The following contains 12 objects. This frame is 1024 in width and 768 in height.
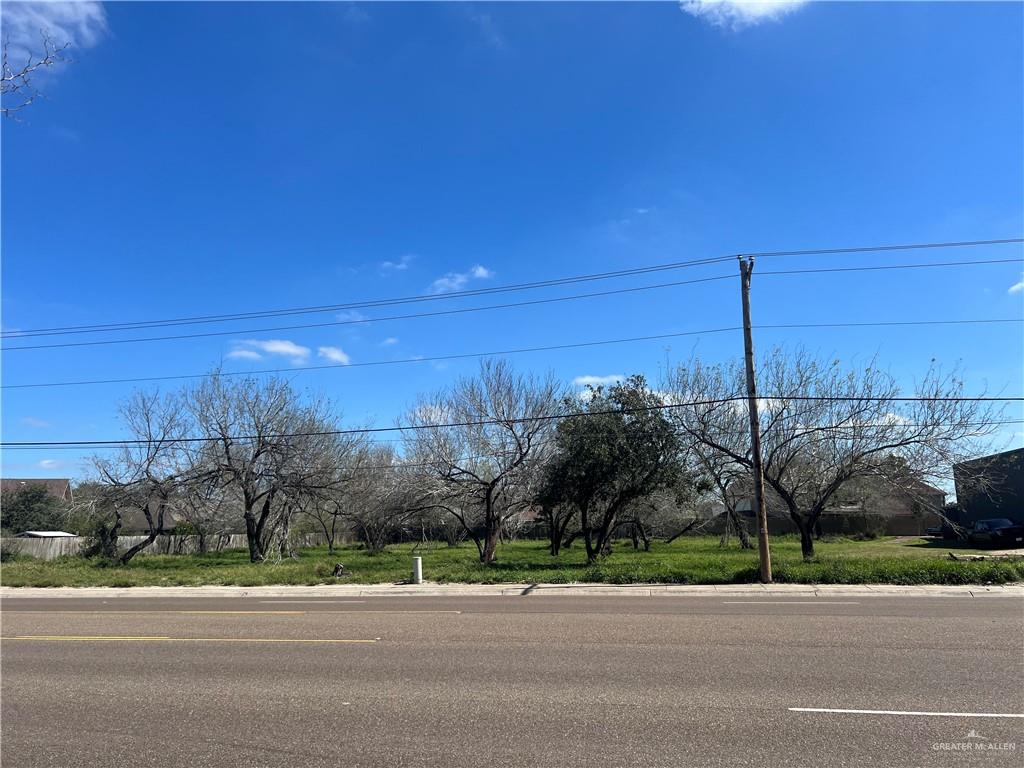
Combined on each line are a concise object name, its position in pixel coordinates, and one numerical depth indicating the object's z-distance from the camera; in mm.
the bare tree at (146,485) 32250
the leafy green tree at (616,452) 23703
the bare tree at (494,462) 28703
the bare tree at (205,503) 33281
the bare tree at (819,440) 25094
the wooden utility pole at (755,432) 18094
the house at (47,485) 68000
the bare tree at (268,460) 33719
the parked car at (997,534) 32438
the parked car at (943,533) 41375
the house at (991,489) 26875
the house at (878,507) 26969
